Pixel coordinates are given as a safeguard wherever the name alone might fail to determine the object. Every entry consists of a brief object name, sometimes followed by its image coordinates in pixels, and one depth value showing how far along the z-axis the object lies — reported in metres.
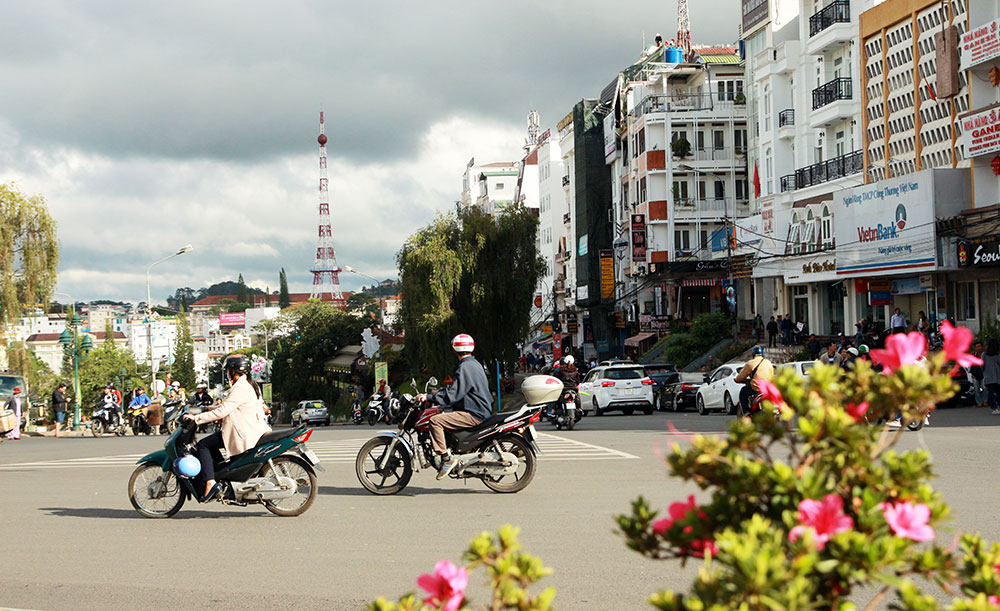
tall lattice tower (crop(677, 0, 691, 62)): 81.44
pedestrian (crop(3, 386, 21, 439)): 34.12
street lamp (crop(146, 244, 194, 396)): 65.12
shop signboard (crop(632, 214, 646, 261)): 69.00
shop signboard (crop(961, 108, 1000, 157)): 34.41
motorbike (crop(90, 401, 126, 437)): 38.66
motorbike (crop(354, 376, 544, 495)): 12.65
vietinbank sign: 36.94
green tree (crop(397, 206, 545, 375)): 52.97
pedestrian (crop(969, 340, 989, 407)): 28.02
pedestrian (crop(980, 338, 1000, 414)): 25.38
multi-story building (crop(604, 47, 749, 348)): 67.56
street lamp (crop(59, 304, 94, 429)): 44.50
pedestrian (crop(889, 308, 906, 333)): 36.06
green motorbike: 11.51
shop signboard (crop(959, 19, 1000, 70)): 34.06
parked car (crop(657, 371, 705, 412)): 36.78
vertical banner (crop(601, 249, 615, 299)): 78.44
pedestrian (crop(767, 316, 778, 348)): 46.66
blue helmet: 11.41
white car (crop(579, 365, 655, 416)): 34.16
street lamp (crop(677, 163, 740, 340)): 54.81
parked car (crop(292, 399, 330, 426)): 70.62
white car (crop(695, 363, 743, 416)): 32.03
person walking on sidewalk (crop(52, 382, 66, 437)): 36.93
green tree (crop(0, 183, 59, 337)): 48.09
